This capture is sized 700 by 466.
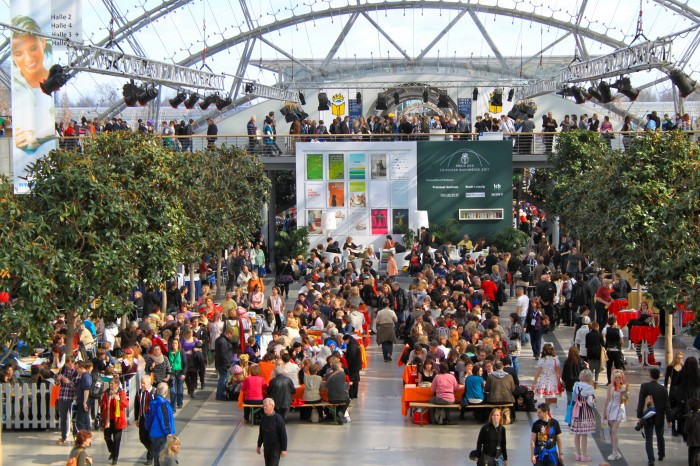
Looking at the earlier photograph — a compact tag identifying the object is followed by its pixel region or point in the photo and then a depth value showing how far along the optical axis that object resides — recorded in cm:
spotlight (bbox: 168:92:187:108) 3162
